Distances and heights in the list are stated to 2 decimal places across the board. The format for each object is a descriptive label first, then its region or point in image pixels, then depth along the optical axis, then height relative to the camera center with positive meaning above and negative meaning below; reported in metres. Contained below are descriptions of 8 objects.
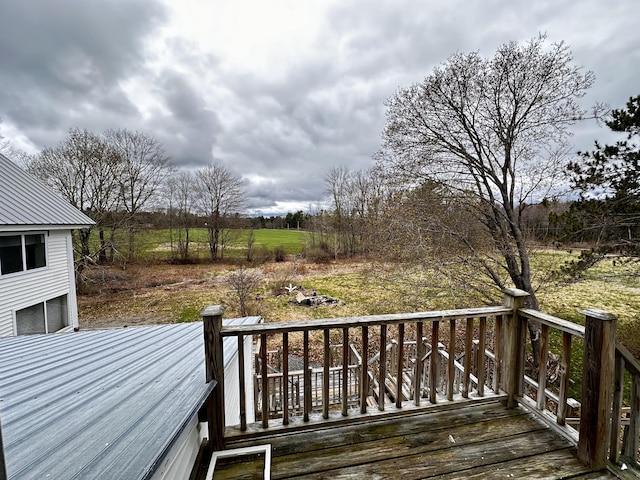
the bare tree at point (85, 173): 13.91 +2.54
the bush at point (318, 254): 22.06 -2.34
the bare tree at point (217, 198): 22.09 +2.02
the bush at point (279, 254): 21.95 -2.28
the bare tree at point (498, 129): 6.84 +2.42
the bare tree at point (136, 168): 16.39 +3.38
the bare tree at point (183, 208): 21.30 +1.21
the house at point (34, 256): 7.14 -0.86
